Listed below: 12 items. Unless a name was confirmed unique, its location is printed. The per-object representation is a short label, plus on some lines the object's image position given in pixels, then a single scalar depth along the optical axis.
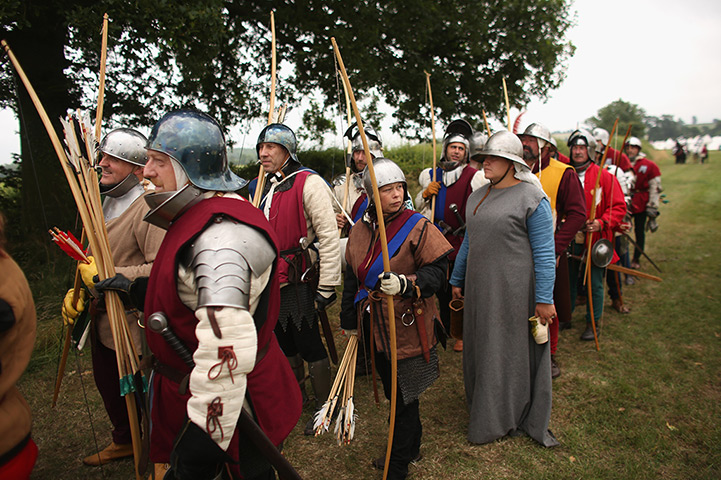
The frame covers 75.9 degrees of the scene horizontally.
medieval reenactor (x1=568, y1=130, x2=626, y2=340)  4.61
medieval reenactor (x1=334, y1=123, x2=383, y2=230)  4.19
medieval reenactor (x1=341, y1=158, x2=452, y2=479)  2.50
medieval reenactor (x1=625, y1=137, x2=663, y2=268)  7.10
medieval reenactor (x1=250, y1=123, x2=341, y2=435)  3.11
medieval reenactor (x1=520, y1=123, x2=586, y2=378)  3.59
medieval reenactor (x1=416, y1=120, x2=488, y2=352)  4.27
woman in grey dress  2.81
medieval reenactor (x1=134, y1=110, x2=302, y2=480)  1.33
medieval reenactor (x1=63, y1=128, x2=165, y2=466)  2.45
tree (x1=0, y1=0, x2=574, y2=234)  5.71
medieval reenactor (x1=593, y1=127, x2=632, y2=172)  6.26
